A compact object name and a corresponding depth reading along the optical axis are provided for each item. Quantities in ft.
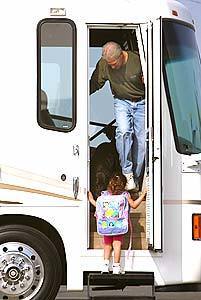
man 50.34
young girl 48.78
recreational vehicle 48.90
